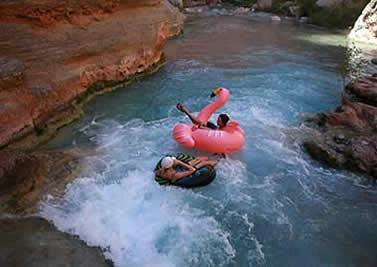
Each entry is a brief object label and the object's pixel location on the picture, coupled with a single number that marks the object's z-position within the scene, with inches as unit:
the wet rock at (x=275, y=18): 899.9
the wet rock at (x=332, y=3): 856.5
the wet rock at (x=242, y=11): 1023.0
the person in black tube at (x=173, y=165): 212.2
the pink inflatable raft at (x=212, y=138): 238.6
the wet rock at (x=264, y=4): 1072.8
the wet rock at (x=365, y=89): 315.3
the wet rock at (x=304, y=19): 909.5
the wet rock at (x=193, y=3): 1113.4
